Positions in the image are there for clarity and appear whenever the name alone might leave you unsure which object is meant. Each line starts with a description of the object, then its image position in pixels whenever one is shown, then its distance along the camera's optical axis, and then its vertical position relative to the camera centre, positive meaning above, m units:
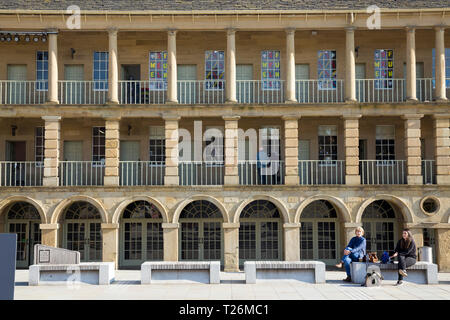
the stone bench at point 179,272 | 18.52 -2.60
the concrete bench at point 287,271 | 18.44 -2.59
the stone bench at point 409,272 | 17.97 -2.58
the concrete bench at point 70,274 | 18.53 -2.64
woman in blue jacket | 18.11 -1.91
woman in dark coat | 17.48 -1.99
